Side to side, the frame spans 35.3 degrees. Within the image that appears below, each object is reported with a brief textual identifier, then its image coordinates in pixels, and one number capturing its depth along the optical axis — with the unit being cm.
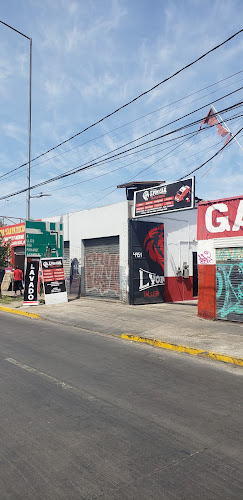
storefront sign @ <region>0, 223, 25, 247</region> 2411
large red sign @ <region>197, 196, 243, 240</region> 1159
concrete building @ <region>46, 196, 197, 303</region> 1683
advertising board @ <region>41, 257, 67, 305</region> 1720
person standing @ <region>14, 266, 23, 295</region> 2127
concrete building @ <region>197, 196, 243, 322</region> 1162
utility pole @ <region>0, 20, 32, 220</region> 2078
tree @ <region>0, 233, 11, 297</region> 2159
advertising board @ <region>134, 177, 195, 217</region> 1350
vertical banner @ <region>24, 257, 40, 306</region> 1681
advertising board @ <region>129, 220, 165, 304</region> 1666
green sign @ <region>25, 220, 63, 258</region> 1877
